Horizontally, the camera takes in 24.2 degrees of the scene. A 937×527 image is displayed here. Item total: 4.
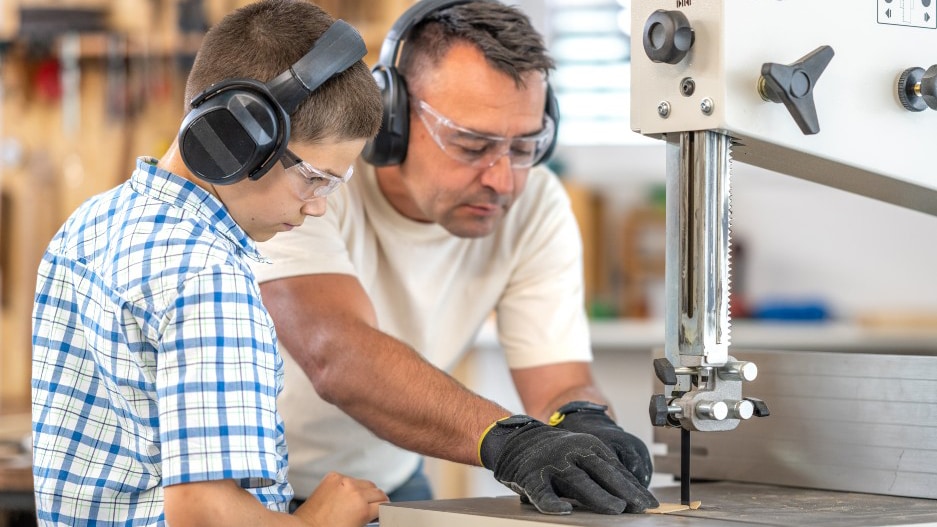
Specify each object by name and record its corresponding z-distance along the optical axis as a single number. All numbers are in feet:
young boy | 6.31
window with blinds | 20.35
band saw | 6.61
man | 7.17
